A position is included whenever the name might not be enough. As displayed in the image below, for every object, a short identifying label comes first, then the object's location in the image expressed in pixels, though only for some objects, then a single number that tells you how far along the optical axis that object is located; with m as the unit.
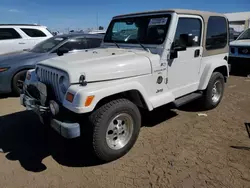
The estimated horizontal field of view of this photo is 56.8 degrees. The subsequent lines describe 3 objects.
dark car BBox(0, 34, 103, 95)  5.80
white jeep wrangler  2.90
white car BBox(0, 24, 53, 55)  9.23
